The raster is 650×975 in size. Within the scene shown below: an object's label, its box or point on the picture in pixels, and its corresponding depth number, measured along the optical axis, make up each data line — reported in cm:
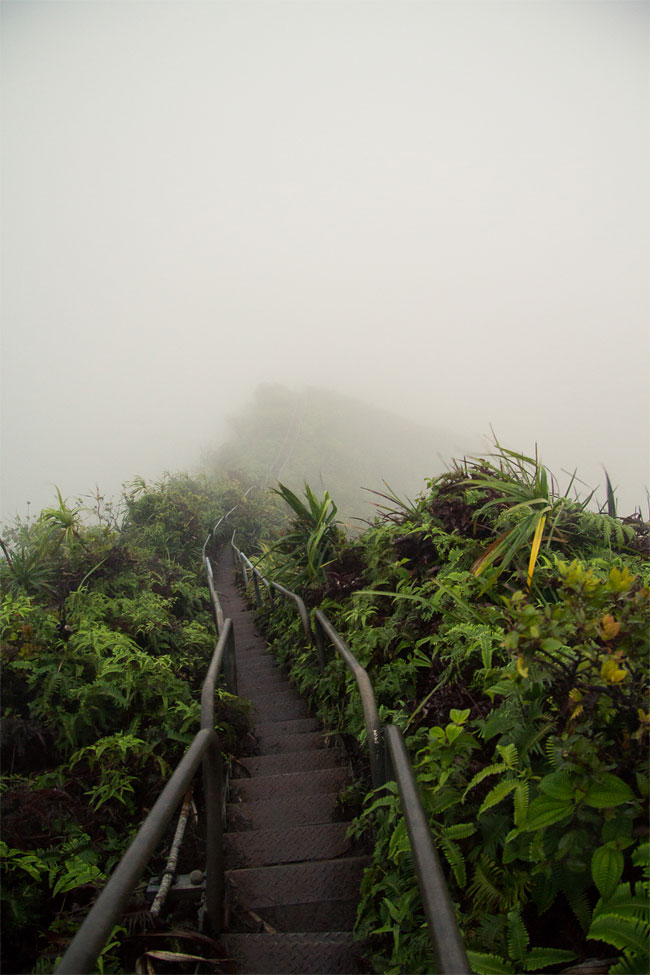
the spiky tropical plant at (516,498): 288
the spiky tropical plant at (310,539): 482
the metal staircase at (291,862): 189
